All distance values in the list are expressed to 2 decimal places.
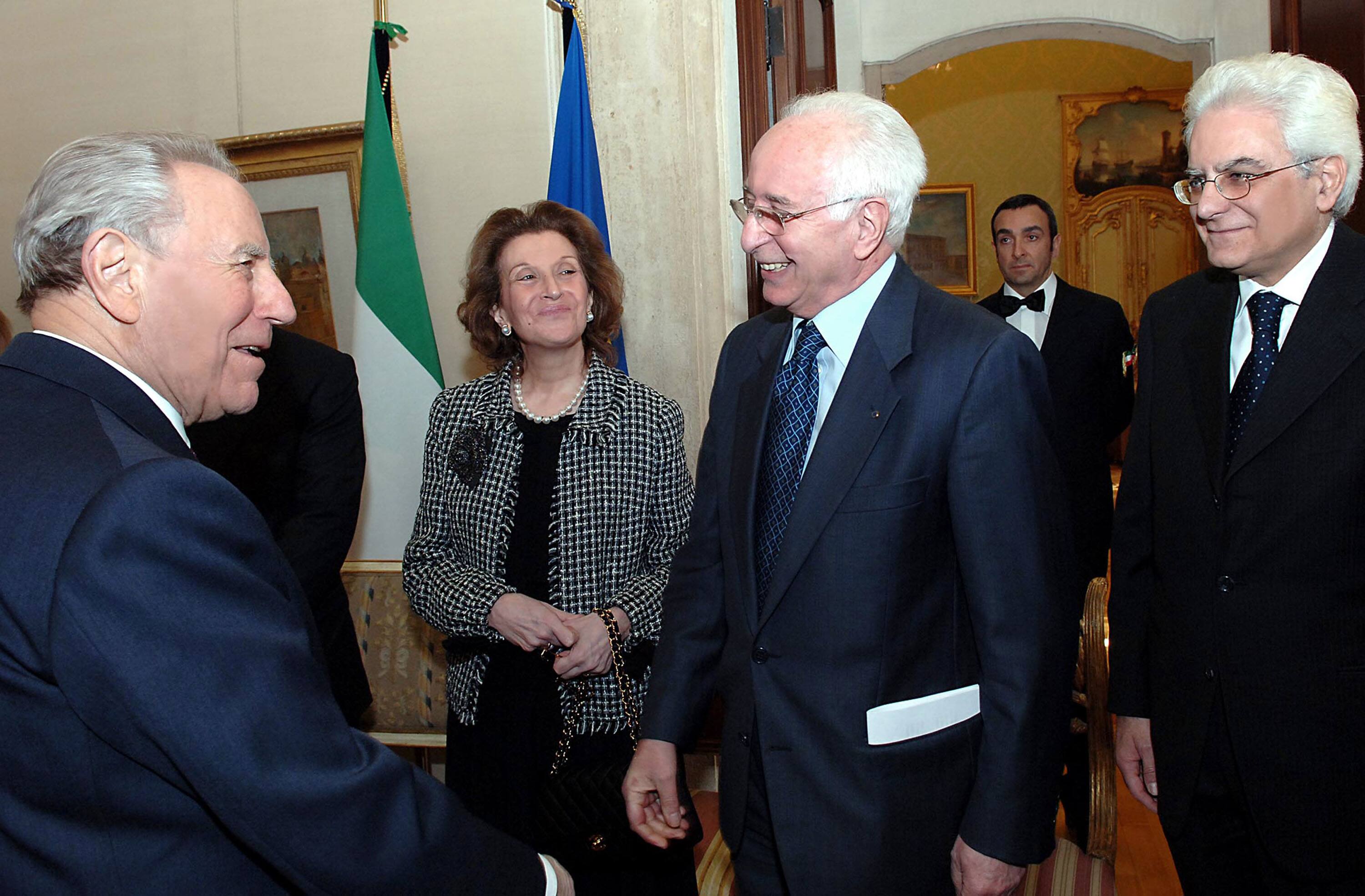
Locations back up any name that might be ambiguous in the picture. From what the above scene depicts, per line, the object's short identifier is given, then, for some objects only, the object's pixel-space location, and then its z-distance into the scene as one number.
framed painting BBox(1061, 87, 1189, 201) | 11.87
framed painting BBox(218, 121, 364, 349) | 3.99
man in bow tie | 3.93
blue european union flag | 3.51
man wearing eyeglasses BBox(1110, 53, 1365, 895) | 1.77
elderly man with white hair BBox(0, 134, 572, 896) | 1.05
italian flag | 3.54
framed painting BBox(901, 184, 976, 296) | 11.17
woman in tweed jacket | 2.51
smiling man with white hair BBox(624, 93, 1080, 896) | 1.69
